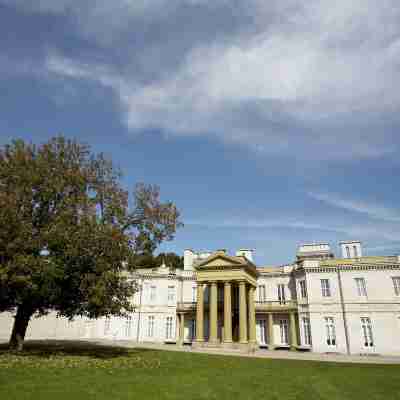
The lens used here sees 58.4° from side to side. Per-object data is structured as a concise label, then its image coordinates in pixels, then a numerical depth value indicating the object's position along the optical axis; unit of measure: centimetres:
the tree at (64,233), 1866
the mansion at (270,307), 3581
